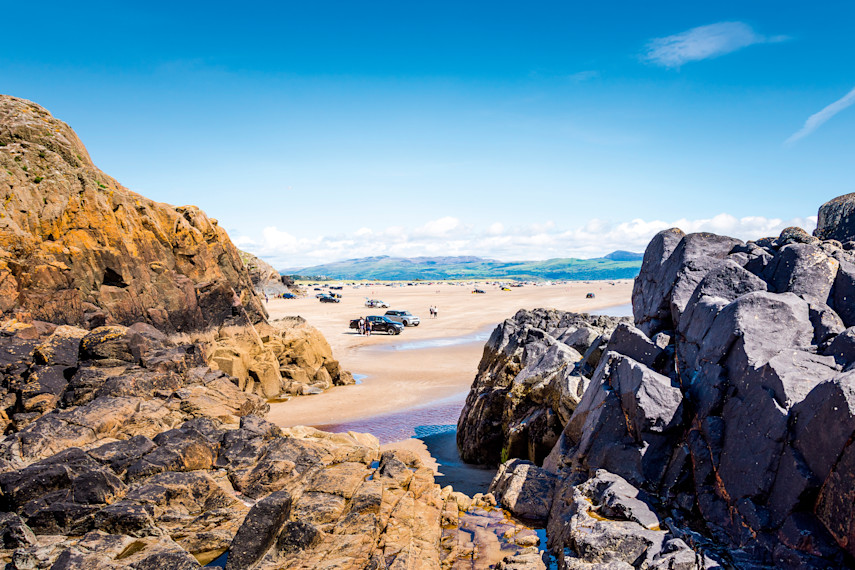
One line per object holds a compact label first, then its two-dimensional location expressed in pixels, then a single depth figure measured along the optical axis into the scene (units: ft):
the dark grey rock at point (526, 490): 32.45
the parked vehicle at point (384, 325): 146.72
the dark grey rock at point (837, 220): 48.52
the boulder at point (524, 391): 41.56
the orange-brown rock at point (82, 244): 55.26
